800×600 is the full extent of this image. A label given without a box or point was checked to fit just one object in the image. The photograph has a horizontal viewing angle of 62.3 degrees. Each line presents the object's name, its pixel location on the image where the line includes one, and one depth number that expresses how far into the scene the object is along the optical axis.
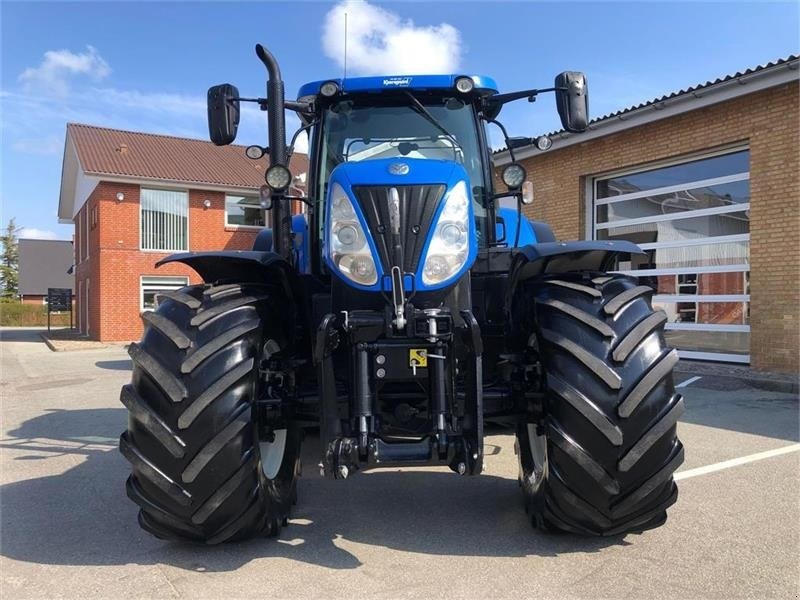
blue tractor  2.98
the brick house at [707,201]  9.31
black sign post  30.33
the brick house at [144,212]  22.09
